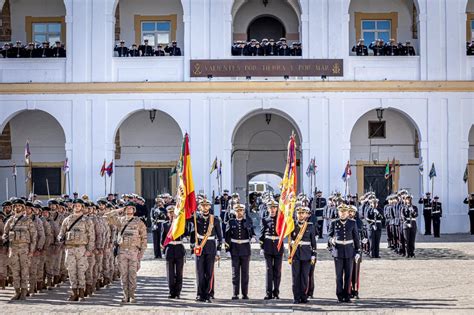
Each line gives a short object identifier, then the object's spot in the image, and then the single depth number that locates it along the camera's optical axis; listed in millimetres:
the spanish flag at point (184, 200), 15922
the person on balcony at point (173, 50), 32656
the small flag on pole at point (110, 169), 31802
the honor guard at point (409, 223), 23578
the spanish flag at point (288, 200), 15602
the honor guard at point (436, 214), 30594
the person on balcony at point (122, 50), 32781
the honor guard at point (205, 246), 15742
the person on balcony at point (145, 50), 32750
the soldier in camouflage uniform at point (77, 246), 15834
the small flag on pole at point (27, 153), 29906
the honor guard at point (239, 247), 15945
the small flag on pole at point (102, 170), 31844
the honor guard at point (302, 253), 15211
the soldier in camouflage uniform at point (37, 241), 16766
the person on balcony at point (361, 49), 32625
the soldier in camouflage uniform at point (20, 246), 16203
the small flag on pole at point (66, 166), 31716
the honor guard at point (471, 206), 31469
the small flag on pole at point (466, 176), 32031
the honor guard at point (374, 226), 23312
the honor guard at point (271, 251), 15836
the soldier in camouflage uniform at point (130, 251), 15539
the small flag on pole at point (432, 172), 31609
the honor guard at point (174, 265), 15992
